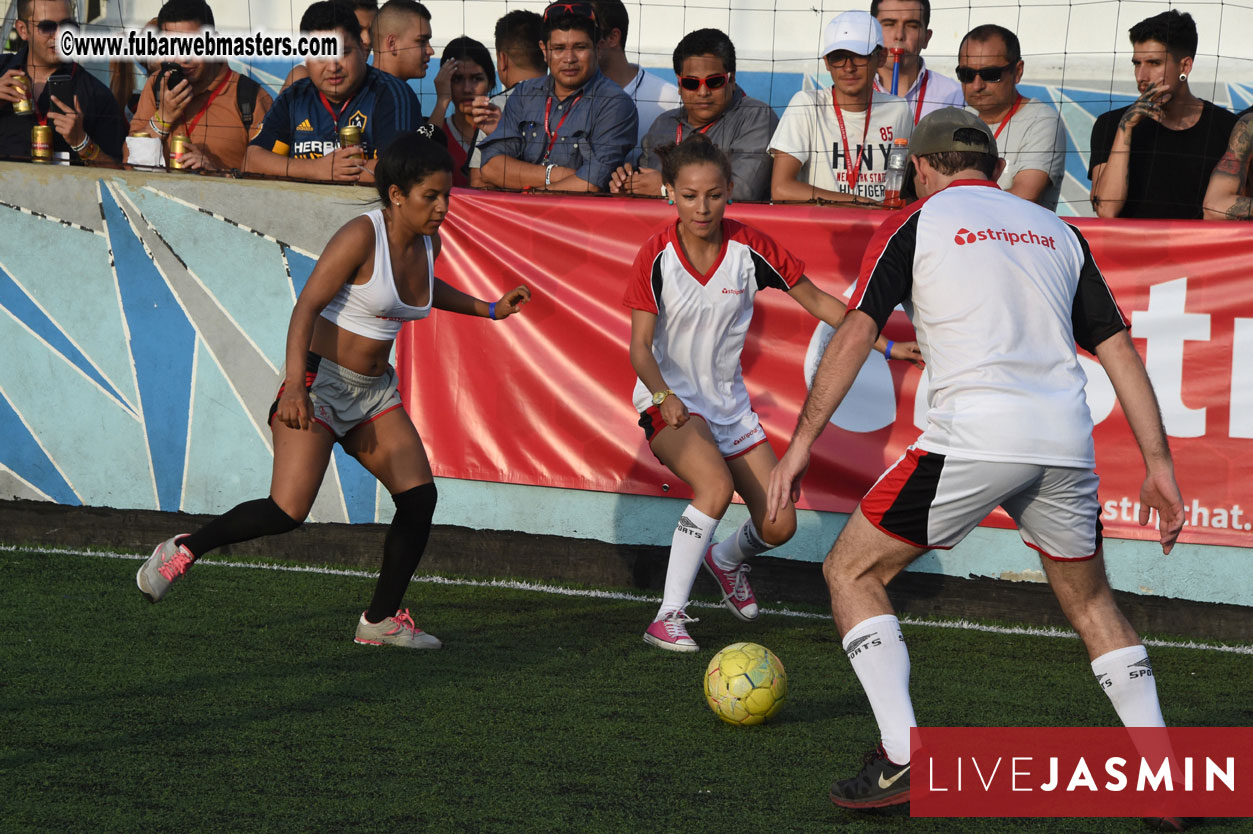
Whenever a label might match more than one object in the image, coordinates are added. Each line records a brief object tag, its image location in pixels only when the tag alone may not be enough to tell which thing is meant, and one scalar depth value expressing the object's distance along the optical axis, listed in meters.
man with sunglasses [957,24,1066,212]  15.17
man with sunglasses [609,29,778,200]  15.80
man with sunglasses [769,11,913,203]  15.57
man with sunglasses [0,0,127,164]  17.86
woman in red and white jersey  12.59
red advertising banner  13.91
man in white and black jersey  8.09
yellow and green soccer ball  10.10
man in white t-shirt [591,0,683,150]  17.50
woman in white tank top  11.58
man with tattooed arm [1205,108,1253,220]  14.48
